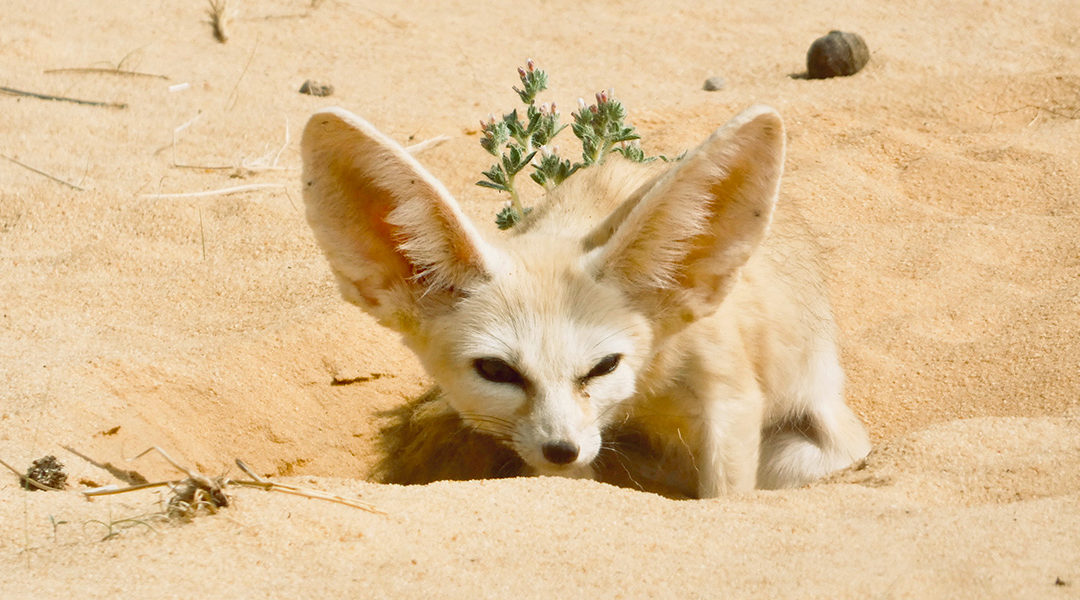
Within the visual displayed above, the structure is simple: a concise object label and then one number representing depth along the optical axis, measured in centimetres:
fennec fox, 652
